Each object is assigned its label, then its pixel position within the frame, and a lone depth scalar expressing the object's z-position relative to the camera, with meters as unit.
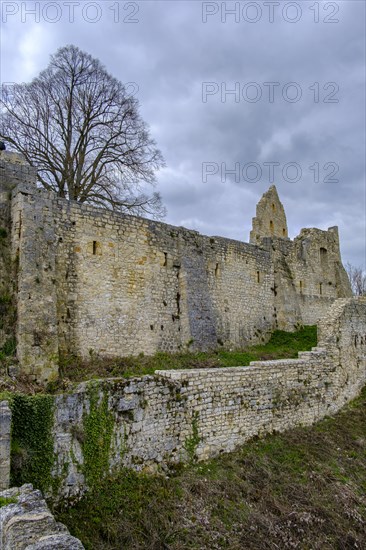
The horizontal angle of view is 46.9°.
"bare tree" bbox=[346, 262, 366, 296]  54.28
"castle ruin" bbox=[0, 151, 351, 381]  11.34
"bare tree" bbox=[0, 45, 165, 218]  20.02
